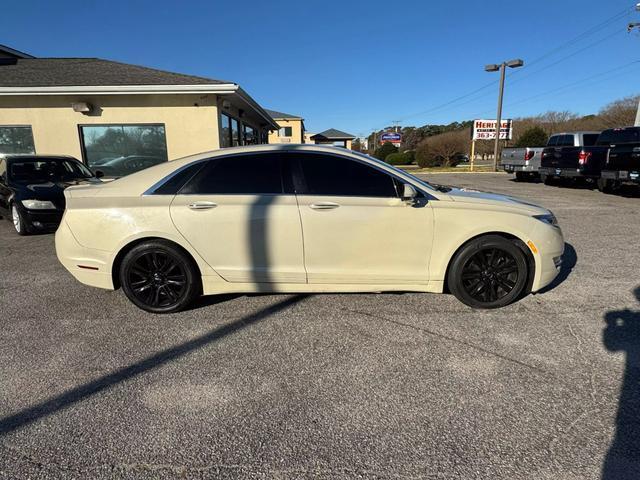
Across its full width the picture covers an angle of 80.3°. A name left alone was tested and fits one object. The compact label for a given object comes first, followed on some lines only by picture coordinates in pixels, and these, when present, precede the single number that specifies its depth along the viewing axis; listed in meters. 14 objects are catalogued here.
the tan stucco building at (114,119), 10.46
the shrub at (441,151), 35.78
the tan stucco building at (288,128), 40.41
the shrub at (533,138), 26.89
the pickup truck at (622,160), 10.83
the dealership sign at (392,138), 51.03
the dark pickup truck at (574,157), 13.00
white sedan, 3.54
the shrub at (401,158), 40.03
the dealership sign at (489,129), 28.36
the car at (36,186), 6.76
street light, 24.65
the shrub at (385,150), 44.06
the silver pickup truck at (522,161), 16.47
